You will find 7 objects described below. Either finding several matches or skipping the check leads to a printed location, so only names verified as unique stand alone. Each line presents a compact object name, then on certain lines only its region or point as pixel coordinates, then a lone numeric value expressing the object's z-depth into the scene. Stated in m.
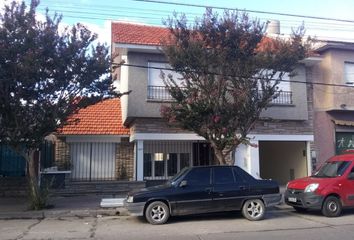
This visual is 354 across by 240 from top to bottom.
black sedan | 11.22
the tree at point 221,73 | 14.38
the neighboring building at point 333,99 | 19.78
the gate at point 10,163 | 17.61
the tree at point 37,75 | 12.81
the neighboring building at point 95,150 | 19.41
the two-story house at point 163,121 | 17.67
